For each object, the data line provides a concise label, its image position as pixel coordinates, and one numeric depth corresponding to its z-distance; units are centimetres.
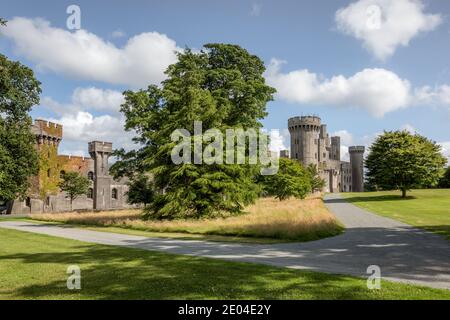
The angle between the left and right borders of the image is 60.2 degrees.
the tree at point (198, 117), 2705
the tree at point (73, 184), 5231
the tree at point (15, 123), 2978
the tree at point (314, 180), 7398
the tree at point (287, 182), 4744
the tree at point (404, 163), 4778
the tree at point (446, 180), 7556
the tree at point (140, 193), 4603
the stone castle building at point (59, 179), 5385
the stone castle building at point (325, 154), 10119
